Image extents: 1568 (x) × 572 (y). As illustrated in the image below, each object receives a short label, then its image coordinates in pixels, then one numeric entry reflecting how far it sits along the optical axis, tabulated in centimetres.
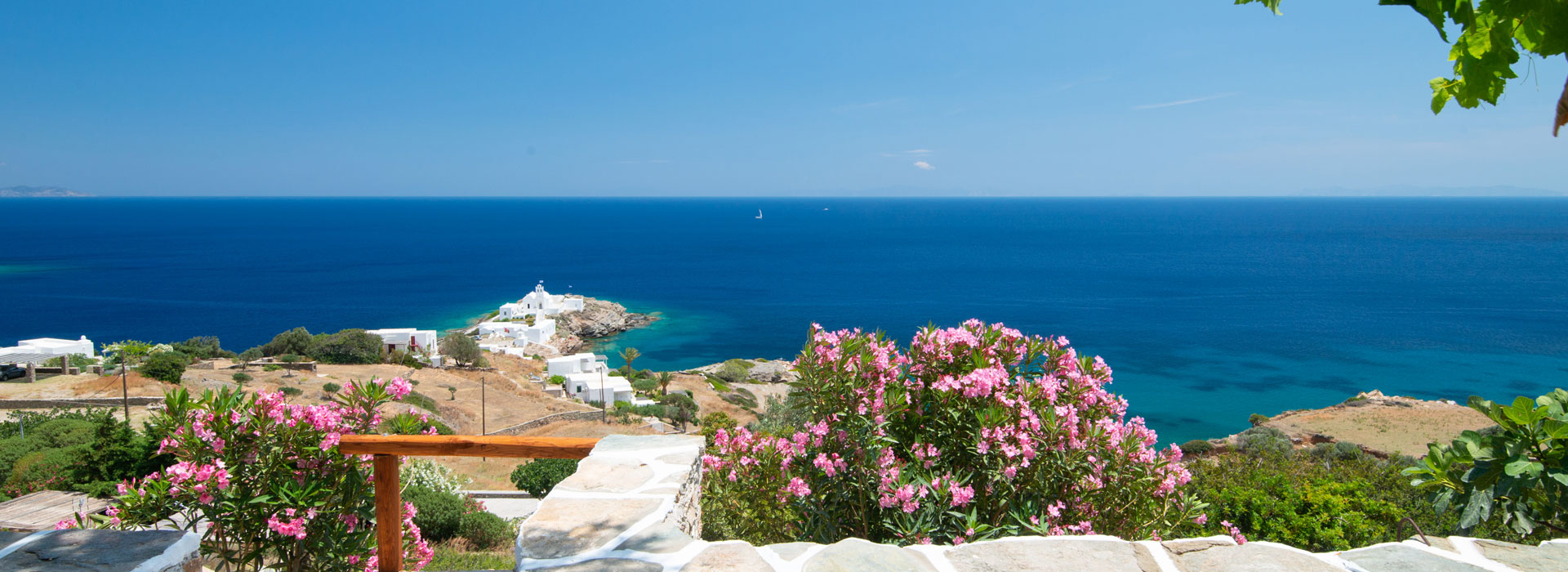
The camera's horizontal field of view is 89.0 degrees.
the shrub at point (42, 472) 1142
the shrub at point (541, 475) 1424
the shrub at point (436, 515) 1048
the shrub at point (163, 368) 2825
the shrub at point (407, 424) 343
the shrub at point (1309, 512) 580
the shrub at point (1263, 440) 2103
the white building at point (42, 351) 3098
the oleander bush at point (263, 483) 312
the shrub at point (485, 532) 1066
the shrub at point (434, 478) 1186
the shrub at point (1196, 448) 2469
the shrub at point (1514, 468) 284
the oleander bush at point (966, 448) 351
